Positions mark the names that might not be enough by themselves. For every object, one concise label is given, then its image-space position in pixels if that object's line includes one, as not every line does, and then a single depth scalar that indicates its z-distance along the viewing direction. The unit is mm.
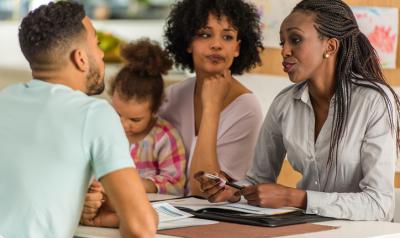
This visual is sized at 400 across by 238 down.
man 2538
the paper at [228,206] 3185
